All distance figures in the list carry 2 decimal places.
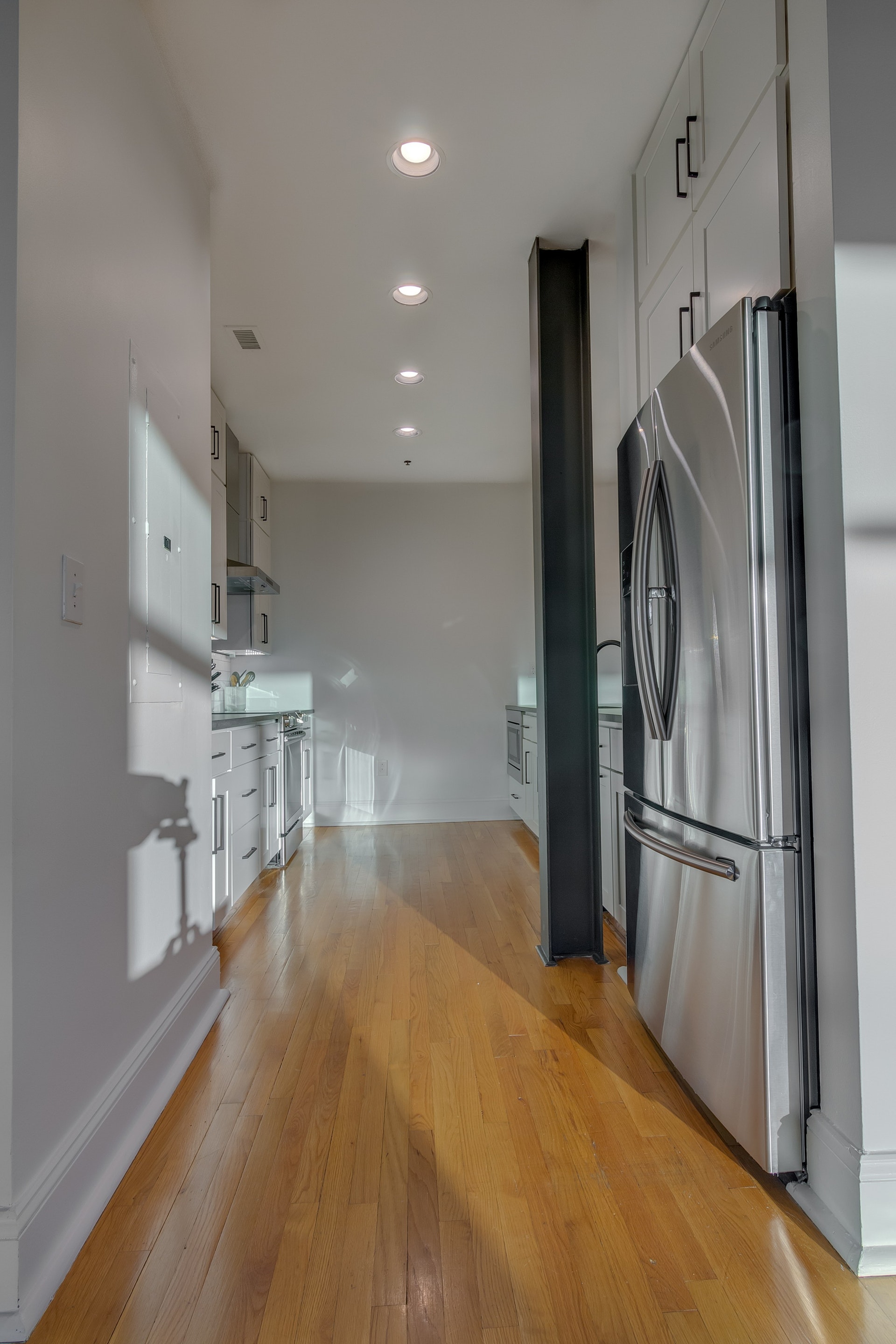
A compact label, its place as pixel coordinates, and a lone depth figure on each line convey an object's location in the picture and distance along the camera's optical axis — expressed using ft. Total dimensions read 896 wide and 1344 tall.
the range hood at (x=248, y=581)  15.02
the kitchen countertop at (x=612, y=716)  9.56
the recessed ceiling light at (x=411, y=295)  10.42
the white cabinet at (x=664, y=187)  6.68
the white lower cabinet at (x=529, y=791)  15.61
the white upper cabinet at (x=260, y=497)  17.06
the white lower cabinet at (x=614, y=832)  9.32
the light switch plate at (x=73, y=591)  4.50
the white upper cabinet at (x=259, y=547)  16.55
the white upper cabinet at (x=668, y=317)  6.54
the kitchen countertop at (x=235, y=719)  10.01
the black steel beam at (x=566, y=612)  9.16
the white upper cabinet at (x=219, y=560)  13.26
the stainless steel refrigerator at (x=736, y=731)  4.72
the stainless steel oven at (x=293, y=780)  14.51
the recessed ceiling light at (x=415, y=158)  7.77
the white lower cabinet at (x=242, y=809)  9.77
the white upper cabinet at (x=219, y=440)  13.30
